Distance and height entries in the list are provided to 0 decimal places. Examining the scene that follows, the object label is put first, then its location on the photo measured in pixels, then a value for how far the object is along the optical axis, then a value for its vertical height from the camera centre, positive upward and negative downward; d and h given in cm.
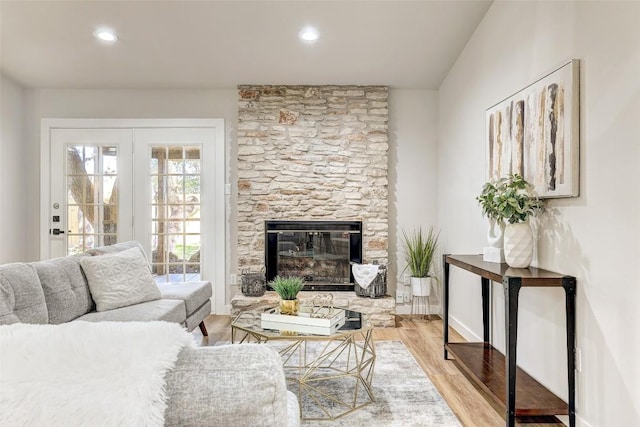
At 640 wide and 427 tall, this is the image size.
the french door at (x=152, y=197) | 452 +17
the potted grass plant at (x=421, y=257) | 422 -49
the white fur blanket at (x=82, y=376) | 67 -30
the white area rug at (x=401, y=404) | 211 -112
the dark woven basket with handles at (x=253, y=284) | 414 -76
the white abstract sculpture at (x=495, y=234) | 264 -14
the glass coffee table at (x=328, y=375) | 221 -112
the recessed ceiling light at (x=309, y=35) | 351 +160
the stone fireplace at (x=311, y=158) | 442 +61
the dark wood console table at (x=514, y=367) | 197 -84
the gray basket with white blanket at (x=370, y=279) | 411 -69
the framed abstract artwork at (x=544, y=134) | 202 +48
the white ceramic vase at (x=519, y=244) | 228 -18
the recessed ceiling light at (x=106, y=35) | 354 +160
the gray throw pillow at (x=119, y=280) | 270 -49
